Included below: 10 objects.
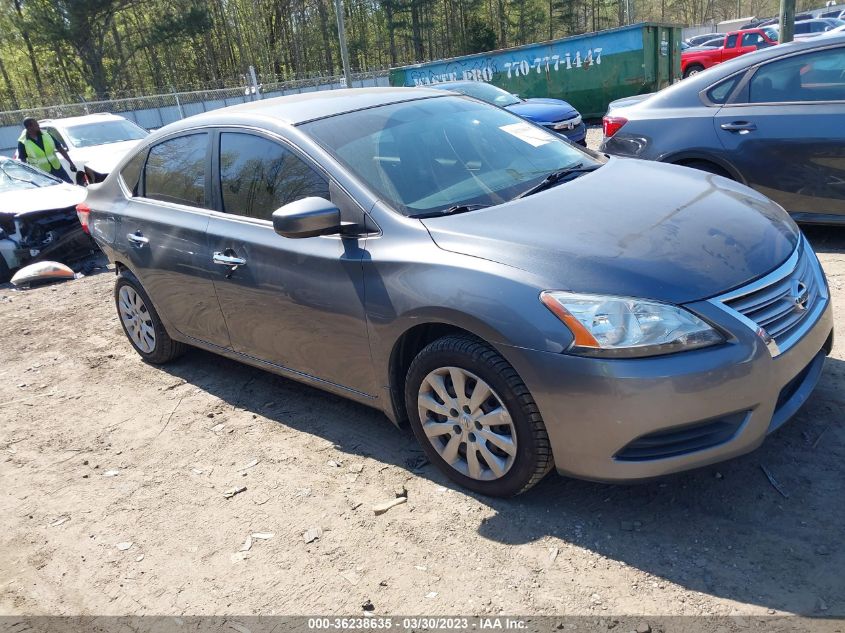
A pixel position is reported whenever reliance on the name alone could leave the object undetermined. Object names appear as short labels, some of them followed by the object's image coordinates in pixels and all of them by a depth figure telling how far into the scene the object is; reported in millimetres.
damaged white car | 8672
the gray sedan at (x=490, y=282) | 2549
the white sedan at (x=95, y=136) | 12336
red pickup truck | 23672
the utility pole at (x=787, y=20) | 10312
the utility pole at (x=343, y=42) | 25795
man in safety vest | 11117
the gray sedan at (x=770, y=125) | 5207
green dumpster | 17109
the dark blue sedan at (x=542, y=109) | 11984
